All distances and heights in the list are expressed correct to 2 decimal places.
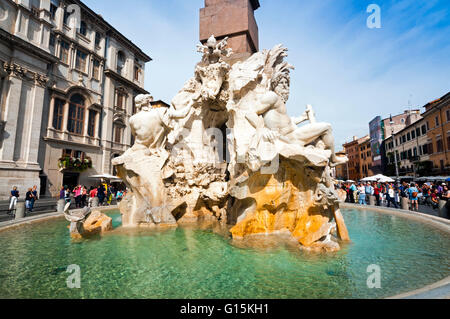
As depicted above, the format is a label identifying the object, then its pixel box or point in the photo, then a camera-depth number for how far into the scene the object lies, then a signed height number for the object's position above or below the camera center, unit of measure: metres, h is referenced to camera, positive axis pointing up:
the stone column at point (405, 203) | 9.57 -0.66
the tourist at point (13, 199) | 9.99 -0.54
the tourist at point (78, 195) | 11.96 -0.43
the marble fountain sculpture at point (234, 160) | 4.69 +0.64
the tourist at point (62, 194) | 12.64 -0.41
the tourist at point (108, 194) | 14.26 -0.52
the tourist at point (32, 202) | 10.44 -0.70
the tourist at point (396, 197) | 11.71 -0.53
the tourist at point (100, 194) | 13.05 -0.42
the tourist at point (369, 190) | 12.58 -0.17
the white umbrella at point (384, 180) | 15.82 +0.46
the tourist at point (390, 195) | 10.93 -0.38
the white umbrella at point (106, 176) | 18.68 +0.84
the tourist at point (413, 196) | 10.45 -0.43
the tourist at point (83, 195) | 12.20 -0.45
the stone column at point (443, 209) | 6.88 -0.65
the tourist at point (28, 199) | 10.27 -0.56
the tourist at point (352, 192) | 13.05 -0.29
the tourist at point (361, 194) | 11.72 -0.36
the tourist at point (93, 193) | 13.08 -0.37
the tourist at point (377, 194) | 11.94 -0.37
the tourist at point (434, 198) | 11.87 -0.56
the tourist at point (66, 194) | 12.42 -0.40
